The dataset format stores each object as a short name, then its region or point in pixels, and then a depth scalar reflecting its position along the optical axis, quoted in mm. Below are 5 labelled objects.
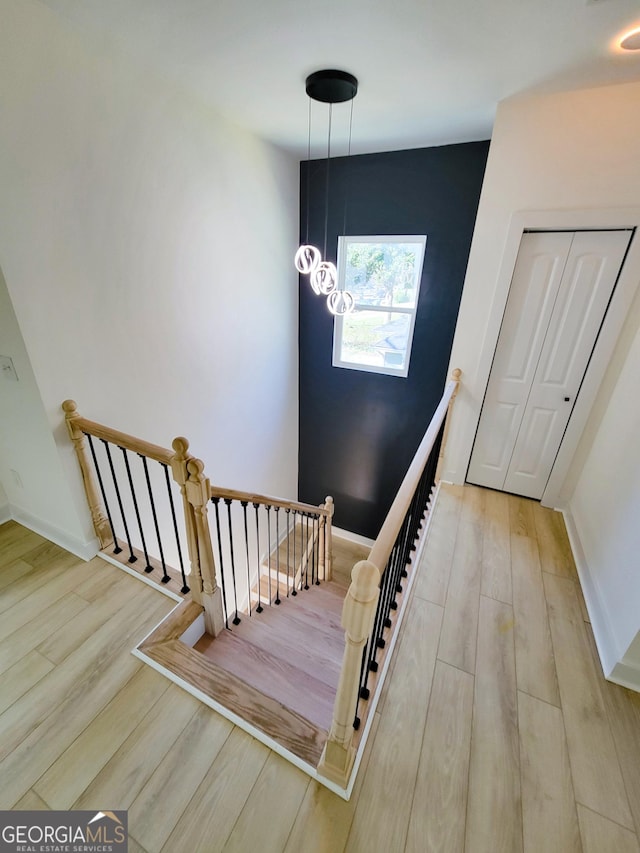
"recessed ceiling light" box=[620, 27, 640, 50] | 1464
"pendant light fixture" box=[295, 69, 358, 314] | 1866
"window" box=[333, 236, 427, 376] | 3406
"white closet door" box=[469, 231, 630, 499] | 2270
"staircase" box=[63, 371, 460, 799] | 1136
